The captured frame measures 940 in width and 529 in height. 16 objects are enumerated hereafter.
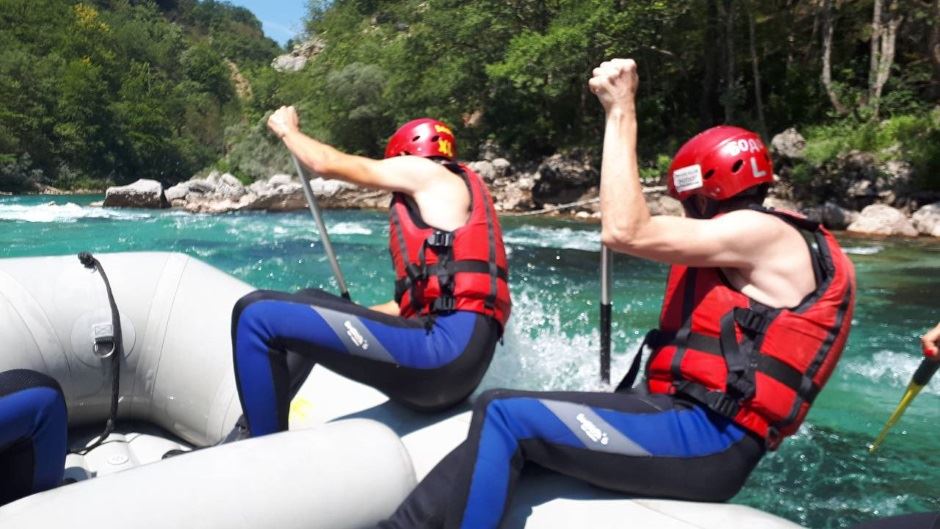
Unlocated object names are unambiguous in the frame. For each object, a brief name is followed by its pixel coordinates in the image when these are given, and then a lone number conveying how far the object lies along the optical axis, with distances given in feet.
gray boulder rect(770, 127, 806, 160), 49.65
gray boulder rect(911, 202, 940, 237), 39.14
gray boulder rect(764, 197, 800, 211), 48.57
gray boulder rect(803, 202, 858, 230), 43.34
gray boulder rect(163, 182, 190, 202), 66.28
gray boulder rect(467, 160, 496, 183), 65.81
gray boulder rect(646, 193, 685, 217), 47.88
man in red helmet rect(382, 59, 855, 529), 5.50
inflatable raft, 5.25
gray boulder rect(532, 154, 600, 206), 60.54
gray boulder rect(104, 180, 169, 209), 63.05
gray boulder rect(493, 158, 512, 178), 66.74
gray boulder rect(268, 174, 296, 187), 66.16
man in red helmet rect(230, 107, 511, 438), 6.99
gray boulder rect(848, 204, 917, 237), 40.27
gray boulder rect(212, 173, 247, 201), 66.39
